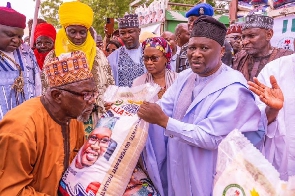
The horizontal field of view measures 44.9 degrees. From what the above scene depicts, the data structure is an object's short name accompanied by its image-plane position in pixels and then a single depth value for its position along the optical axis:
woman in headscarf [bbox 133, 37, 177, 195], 3.62
